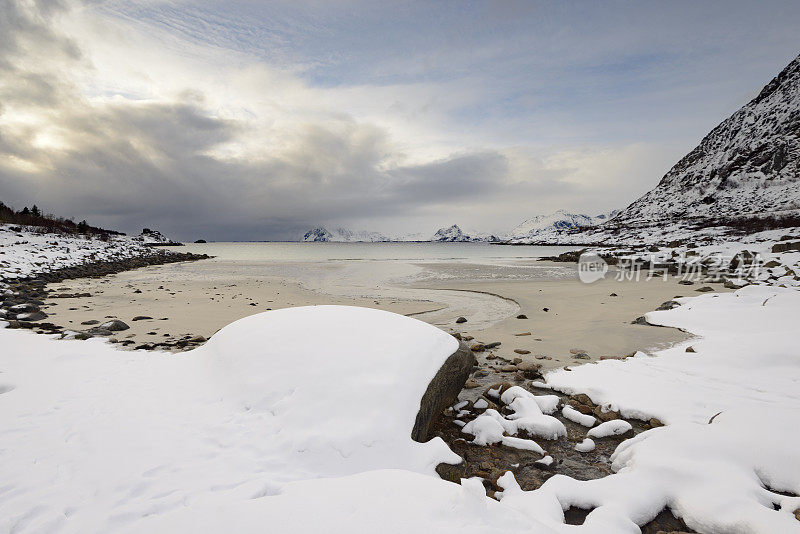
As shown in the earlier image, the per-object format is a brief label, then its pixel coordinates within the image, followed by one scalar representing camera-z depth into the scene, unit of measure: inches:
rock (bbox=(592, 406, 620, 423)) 180.2
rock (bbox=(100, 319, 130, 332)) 348.8
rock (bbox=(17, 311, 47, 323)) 377.6
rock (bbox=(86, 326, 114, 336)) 331.8
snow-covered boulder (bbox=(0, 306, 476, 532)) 106.9
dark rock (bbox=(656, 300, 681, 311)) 417.1
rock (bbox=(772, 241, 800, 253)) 829.0
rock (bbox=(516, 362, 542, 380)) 241.8
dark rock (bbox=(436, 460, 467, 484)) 132.0
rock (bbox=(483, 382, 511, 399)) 210.7
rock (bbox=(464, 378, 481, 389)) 228.5
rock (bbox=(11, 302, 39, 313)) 403.4
